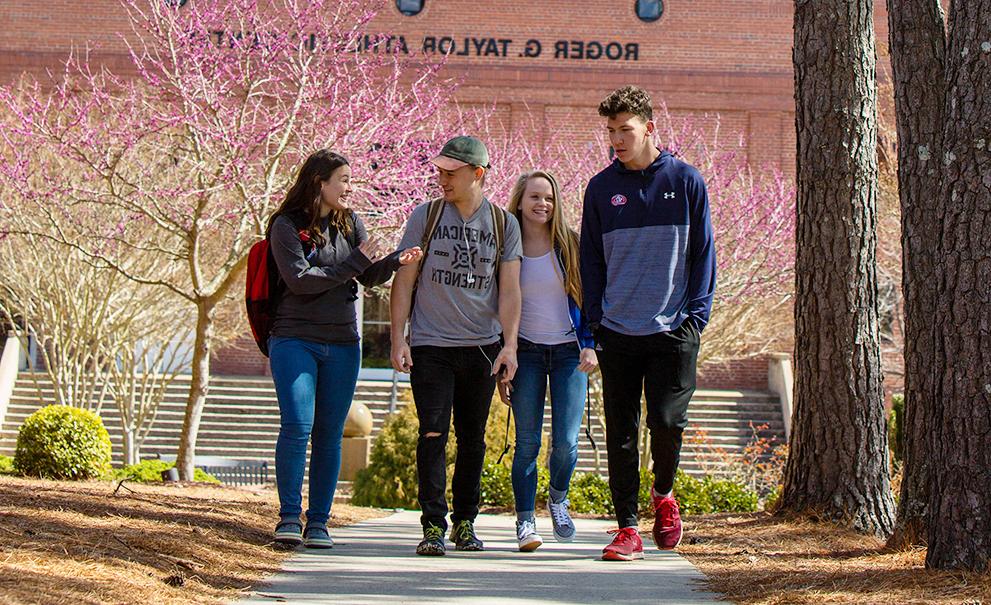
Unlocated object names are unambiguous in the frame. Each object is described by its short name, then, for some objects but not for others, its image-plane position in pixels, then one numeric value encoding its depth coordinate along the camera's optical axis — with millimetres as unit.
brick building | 27750
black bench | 16766
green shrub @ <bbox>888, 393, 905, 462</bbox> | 17784
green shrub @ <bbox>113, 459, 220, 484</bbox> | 12457
